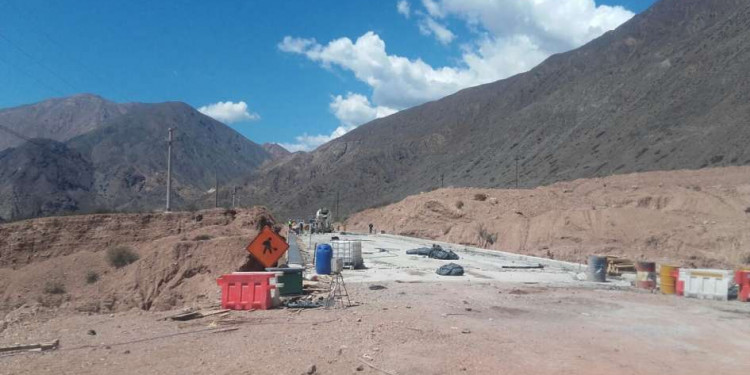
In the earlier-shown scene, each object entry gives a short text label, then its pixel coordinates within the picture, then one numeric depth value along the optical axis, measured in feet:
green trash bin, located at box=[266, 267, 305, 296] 42.34
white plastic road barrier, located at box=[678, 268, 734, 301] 49.44
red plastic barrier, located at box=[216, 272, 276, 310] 38.27
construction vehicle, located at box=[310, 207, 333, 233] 178.70
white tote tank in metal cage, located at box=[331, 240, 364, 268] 70.69
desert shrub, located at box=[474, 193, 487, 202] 166.81
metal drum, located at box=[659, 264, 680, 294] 52.54
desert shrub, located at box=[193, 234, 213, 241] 75.15
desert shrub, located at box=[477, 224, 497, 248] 120.16
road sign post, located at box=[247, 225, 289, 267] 43.19
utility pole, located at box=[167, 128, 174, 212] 120.26
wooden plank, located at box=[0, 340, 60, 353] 27.22
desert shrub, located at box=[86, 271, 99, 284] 65.36
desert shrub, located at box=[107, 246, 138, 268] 69.92
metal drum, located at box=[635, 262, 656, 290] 56.08
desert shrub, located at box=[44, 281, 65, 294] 61.42
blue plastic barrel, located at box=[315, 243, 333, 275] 60.00
